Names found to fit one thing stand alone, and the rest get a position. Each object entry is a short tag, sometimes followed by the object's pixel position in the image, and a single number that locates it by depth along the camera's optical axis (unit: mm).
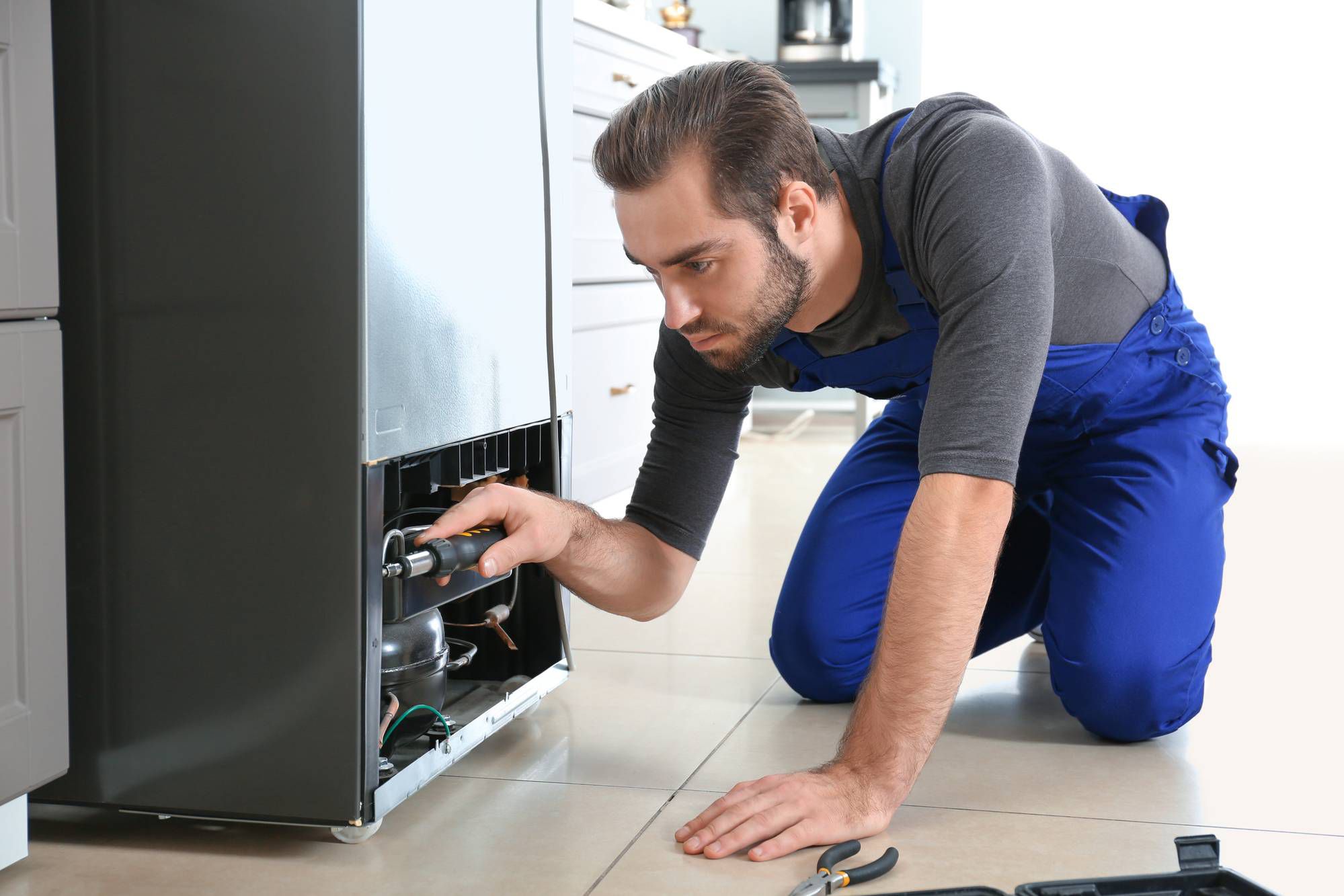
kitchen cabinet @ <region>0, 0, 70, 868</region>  1021
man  1106
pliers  1027
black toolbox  939
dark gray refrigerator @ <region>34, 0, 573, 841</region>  1052
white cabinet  2334
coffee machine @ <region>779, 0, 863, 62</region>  4070
